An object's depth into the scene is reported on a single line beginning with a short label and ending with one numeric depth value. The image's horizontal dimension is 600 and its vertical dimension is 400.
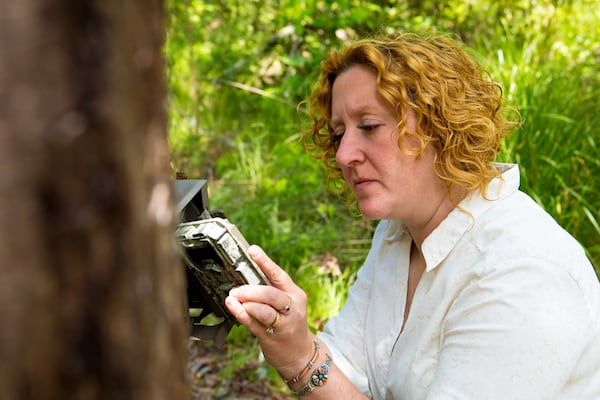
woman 1.59
